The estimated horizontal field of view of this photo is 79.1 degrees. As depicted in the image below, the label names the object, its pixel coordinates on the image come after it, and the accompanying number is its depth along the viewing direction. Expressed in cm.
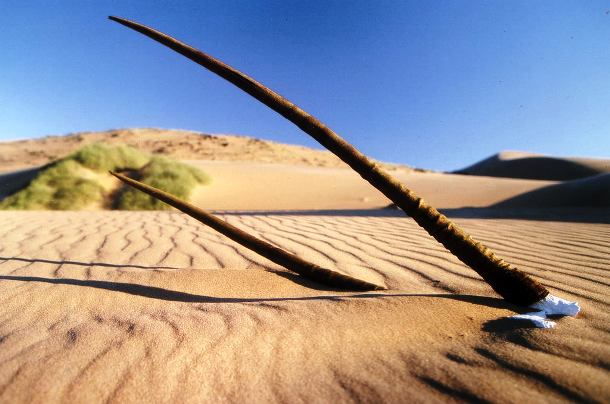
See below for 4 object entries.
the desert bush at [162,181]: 770
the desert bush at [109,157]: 916
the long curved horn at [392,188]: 123
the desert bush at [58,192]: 765
